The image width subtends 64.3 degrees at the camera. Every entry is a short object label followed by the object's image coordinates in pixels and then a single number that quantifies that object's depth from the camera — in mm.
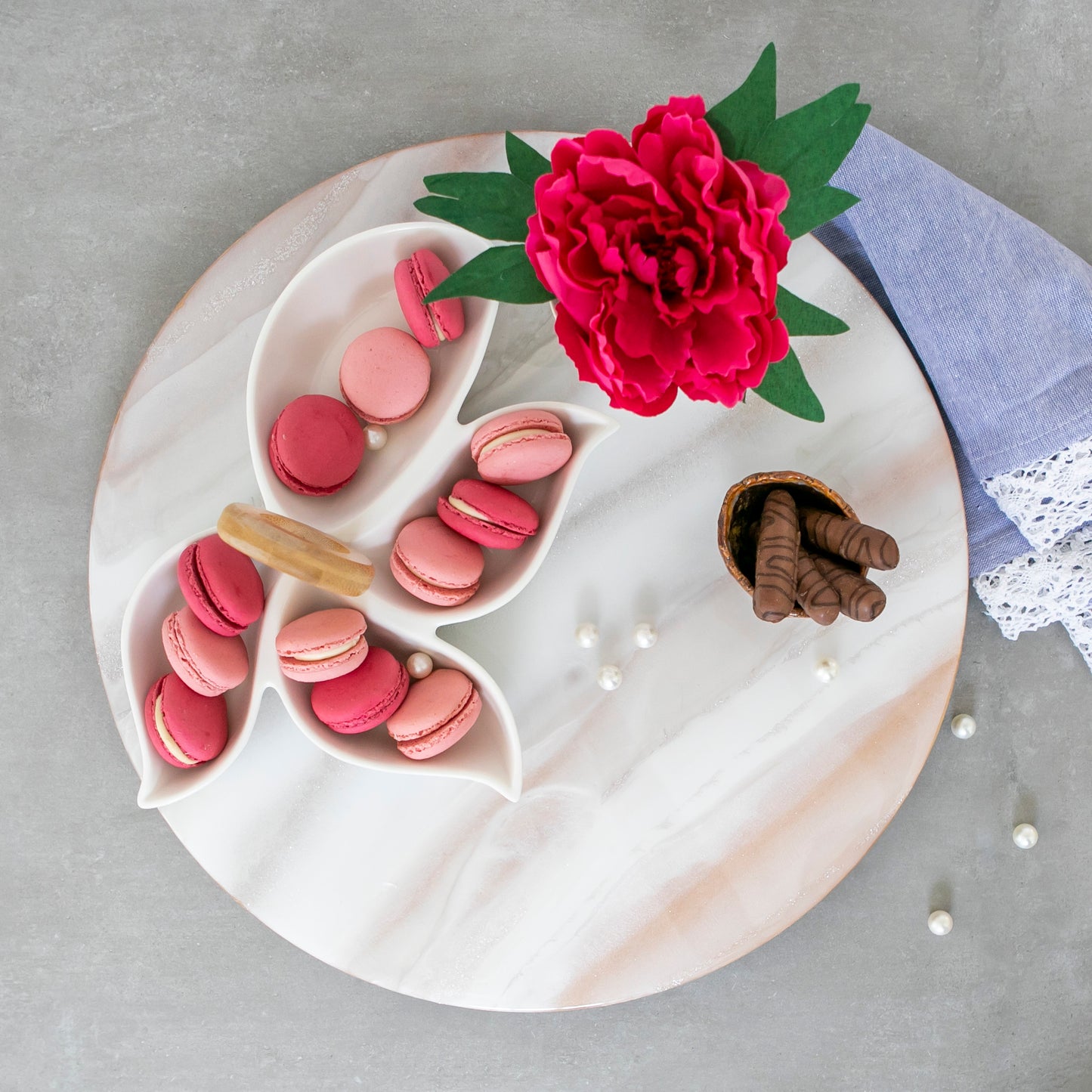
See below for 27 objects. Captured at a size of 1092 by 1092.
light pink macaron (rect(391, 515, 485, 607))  743
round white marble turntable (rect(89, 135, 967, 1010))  847
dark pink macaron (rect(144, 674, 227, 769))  740
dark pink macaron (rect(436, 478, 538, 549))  742
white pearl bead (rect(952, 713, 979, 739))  1011
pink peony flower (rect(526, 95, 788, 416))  437
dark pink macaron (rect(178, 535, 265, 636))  730
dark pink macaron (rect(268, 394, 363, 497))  743
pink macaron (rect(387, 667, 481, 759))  754
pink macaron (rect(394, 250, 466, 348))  751
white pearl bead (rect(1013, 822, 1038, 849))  1019
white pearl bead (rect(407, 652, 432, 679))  790
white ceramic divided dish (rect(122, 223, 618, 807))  744
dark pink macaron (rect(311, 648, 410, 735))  743
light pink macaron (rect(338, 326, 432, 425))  781
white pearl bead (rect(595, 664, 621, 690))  851
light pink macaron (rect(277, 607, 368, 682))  719
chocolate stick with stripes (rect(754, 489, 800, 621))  684
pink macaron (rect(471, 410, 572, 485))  726
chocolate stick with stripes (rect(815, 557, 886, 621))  689
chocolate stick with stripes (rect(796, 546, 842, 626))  692
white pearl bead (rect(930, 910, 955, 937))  1028
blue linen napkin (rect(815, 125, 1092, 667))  854
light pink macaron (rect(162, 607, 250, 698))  733
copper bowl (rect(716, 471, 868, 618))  752
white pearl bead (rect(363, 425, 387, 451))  812
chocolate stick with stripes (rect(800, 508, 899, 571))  700
